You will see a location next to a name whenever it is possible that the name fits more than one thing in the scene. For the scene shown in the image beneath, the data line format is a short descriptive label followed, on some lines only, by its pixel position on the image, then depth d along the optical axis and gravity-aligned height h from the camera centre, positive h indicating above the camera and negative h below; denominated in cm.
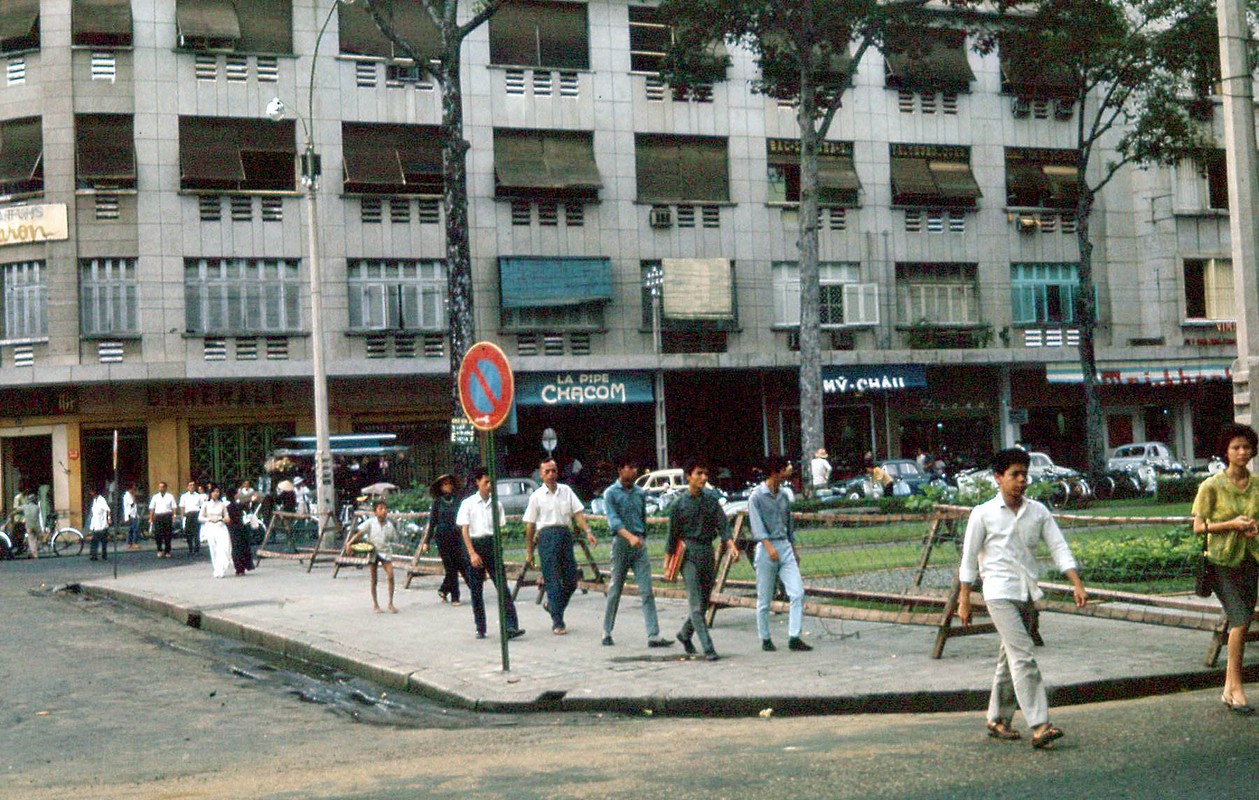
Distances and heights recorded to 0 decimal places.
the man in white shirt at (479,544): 1359 -95
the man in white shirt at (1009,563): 773 -75
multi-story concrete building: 3522 +510
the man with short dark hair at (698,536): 1167 -81
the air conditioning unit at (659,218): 3941 +591
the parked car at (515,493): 3294 -116
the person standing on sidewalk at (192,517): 3133 -135
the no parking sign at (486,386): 1107 +44
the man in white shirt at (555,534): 1352 -87
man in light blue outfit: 1182 -94
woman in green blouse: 849 -64
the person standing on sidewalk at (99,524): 2970 -137
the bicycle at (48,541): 3161 -183
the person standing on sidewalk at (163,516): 2998 -126
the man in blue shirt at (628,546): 1251 -93
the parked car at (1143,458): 3641 -105
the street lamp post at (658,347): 3897 +242
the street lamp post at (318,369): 2759 +156
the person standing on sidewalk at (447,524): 1608 -88
